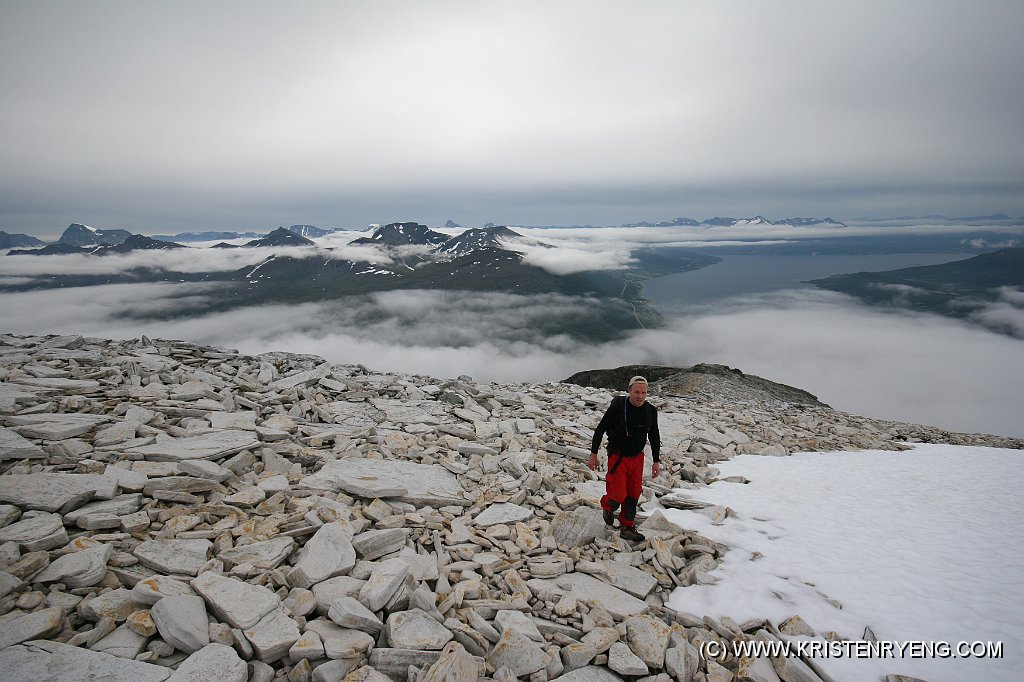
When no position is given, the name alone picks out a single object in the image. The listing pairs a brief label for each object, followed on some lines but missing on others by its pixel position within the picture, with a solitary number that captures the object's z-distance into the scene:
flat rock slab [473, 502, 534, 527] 8.74
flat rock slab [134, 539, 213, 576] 6.12
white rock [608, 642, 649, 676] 5.35
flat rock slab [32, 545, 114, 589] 5.65
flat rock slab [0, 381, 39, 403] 11.18
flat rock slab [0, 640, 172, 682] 4.45
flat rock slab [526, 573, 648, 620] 6.50
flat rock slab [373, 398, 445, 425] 14.93
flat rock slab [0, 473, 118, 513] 7.12
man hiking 8.36
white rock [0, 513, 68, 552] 6.13
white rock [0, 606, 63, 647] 4.76
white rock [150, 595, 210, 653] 5.02
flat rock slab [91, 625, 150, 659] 4.84
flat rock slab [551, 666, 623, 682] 5.28
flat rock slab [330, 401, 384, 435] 13.46
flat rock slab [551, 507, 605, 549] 8.23
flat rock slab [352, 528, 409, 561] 7.09
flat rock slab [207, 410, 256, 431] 11.57
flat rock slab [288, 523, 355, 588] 6.21
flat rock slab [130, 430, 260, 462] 9.41
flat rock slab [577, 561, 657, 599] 6.98
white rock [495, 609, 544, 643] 5.74
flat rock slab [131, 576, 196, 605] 5.48
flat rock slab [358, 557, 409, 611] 5.77
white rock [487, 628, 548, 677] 5.32
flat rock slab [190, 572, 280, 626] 5.33
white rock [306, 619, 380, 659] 5.08
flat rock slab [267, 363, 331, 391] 16.25
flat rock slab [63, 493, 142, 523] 6.95
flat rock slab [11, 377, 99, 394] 12.63
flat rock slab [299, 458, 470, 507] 9.25
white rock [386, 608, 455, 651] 5.30
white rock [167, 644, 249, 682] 4.64
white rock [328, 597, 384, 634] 5.44
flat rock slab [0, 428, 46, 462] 8.55
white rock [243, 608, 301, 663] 4.97
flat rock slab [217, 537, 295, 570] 6.46
